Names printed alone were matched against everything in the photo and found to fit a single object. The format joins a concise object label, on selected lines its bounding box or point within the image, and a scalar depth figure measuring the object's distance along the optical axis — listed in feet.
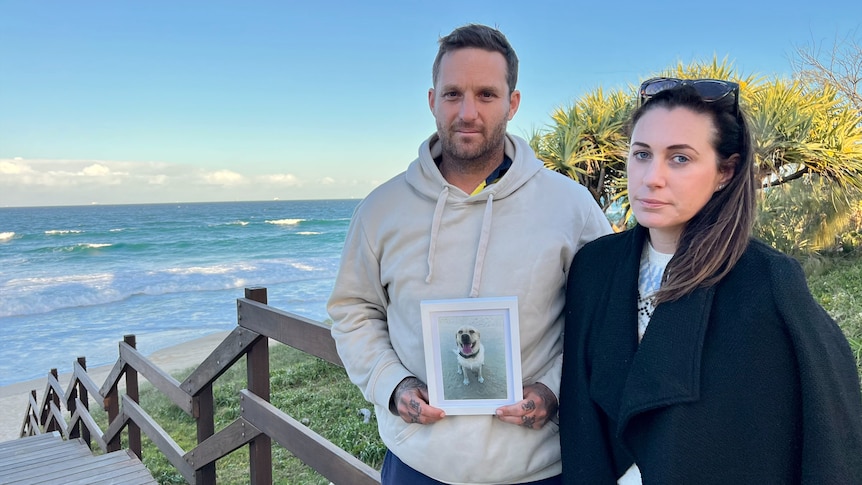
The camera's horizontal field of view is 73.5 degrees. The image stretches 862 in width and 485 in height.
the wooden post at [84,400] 19.72
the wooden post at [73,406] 20.39
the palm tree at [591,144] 18.08
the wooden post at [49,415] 24.08
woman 3.24
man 4.50
